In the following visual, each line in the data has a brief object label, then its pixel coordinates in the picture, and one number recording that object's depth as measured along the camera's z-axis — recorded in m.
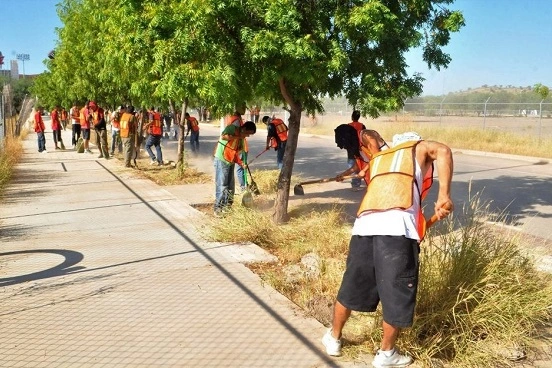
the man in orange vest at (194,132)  21.36
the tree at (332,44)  5.90
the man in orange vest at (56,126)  21.41
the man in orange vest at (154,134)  15.23
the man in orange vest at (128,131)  14.84
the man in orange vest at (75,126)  22.61
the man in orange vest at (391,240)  3.31
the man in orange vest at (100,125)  17.92
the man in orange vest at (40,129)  19.99
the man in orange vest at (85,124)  19.23
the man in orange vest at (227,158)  8.12
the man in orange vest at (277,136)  13.57
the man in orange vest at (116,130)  17.45
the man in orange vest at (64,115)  35.99
